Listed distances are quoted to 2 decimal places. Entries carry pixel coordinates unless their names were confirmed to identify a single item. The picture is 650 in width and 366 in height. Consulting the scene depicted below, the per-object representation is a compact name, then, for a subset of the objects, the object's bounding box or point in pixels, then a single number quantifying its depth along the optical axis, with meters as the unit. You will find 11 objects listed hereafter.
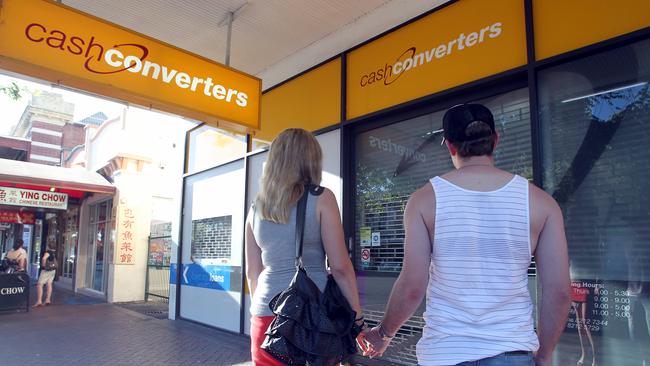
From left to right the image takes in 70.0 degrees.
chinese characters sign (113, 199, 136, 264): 12.90
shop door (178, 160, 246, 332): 6.90
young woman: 1.96
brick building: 26.98
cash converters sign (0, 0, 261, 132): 3.52
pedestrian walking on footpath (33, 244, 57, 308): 11.57
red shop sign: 18.14
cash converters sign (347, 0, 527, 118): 3.88
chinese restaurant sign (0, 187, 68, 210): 13.41
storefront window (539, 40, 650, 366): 3.07
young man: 1.48
